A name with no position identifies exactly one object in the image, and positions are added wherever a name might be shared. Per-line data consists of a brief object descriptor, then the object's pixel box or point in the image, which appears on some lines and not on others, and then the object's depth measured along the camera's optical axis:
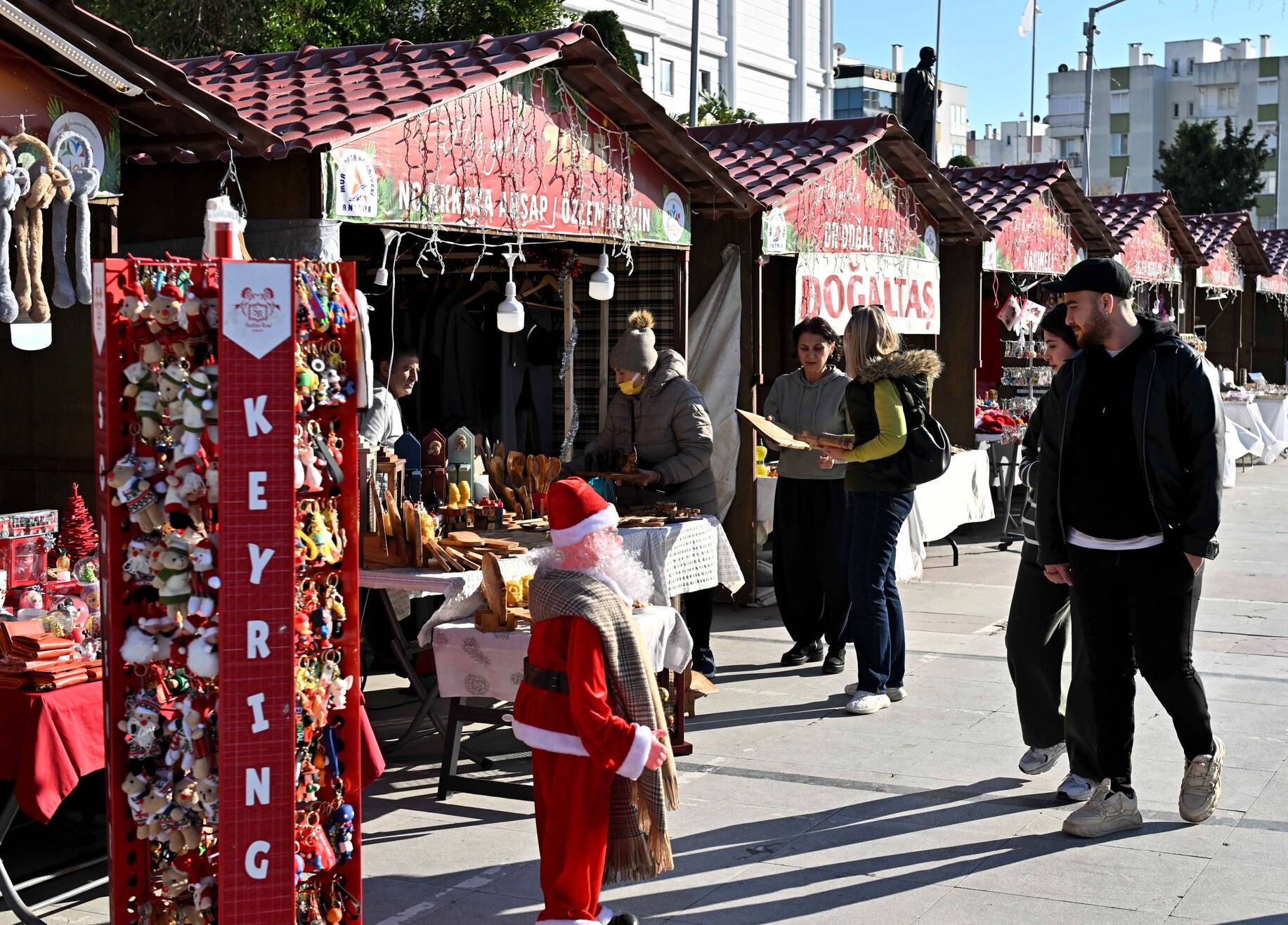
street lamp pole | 26.41
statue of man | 17.50
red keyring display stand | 3.62
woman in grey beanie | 7.34
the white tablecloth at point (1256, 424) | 19.73
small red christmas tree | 5.79
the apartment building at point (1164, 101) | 77.44
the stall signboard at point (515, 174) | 6.49
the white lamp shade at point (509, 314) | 7.82
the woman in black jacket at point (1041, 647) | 5.74
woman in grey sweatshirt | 7.87
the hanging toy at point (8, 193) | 4.98
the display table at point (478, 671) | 5.67
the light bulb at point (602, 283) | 8.52
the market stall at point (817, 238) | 9.97
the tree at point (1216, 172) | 39.56
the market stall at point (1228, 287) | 22.52
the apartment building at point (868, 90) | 76.56
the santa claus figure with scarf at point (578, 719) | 4.04
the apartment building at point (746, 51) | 45.00
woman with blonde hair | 6.91
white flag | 28.13
